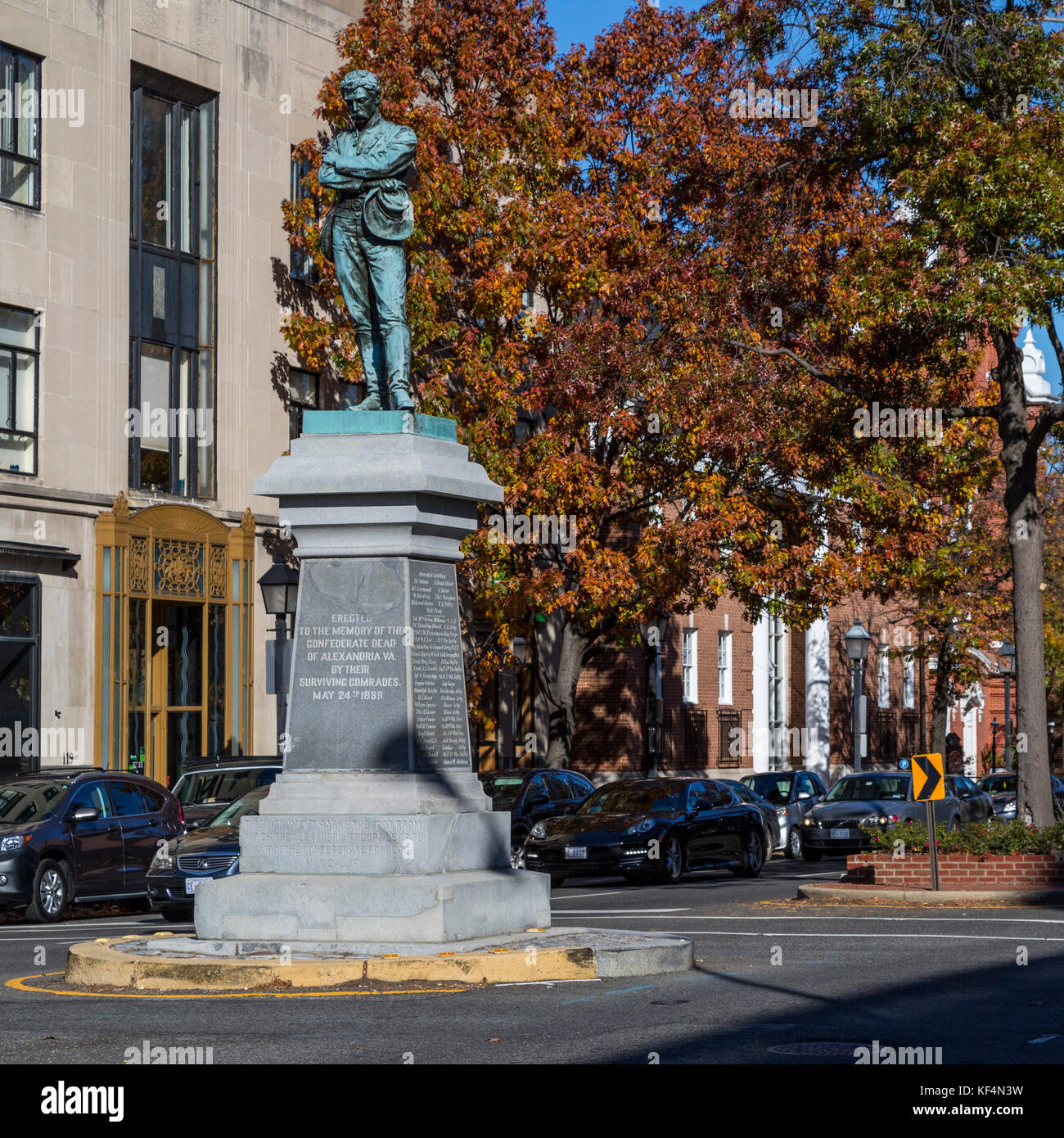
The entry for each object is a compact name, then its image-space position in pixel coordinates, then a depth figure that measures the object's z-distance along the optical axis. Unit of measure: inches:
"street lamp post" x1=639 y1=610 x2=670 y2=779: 1362.0
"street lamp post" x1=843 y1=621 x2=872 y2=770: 1423.5
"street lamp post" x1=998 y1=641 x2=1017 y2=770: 1488.7
